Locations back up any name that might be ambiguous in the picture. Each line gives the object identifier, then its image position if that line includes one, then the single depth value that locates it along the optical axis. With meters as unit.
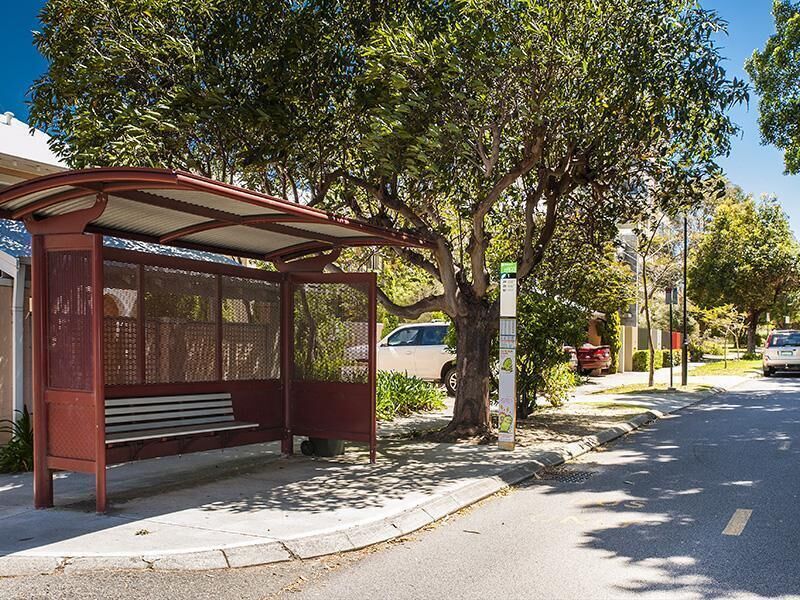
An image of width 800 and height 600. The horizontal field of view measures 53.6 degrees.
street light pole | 23.78
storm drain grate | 9.62
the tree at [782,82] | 17.55
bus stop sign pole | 11.13
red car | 27.78
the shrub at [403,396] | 15.45
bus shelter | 7.34
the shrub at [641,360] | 34.34
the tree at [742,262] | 43.72
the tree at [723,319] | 39.29
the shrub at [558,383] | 15.58
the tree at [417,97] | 9.96
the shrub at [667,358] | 37.30
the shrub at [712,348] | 50.83
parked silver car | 30.06
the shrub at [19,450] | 9.58
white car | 21.17
